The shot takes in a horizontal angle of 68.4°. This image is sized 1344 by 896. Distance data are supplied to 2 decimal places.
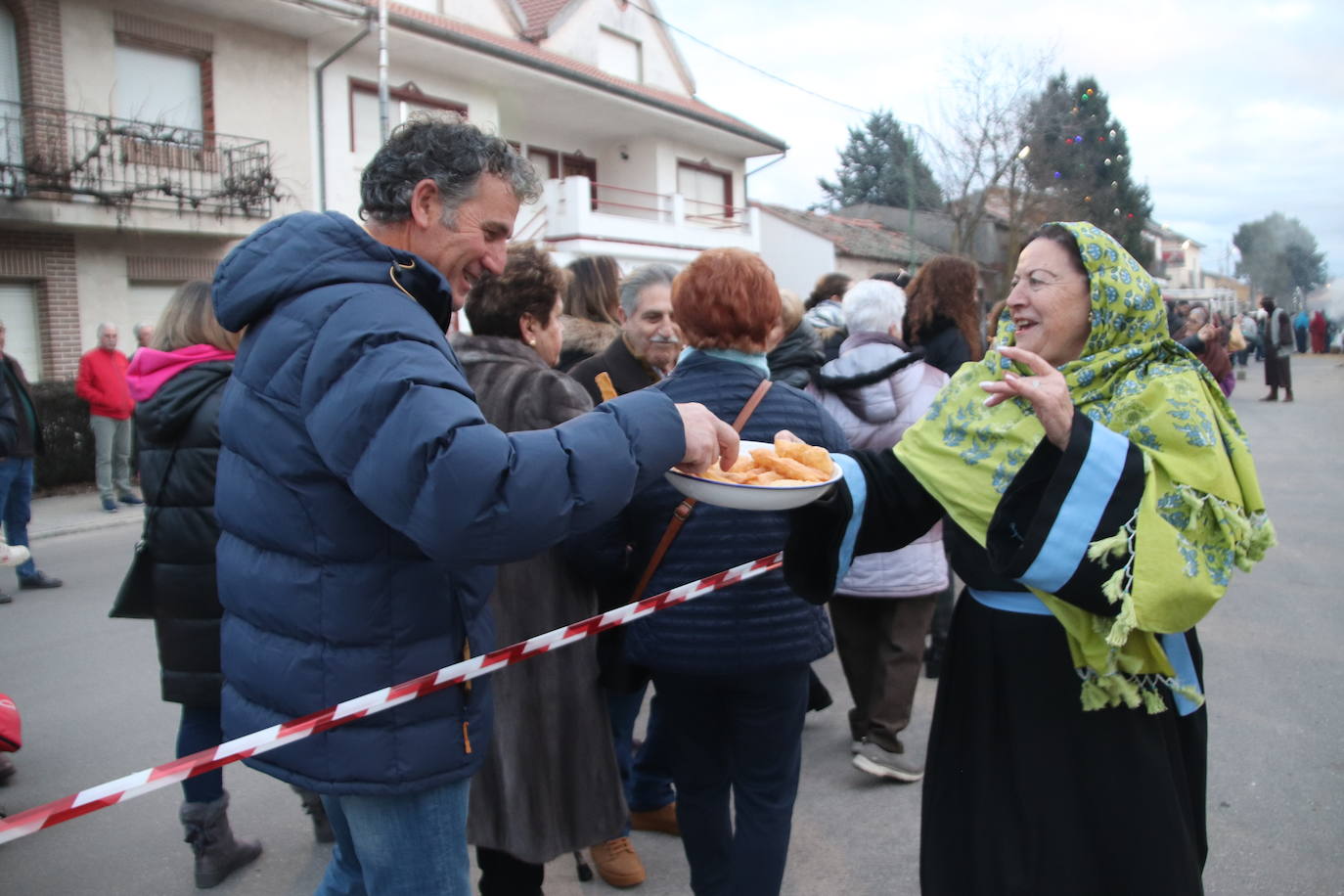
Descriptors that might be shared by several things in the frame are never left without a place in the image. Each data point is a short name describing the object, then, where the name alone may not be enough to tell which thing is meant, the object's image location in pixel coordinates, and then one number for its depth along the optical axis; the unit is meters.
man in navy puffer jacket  1.58
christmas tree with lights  32.78
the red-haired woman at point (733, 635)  2.76
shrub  12.14
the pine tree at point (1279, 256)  99.69
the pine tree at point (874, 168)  59.69
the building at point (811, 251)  31.09
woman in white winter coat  4.19
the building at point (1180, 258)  82.25
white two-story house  13.29
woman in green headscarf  1.89
